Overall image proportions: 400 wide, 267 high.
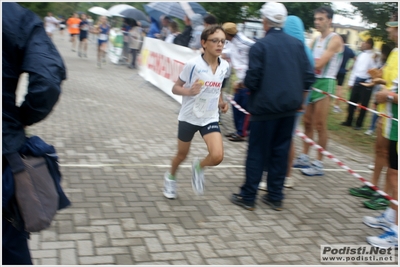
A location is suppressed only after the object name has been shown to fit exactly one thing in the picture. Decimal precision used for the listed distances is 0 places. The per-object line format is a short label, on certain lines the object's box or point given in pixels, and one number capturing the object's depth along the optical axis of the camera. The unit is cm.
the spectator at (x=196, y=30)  974
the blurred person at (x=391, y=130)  407
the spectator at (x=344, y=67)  1095
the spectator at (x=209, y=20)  820
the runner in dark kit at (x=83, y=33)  1923
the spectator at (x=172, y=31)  1168
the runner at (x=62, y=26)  3438
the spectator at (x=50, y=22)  2367
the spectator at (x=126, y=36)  1802
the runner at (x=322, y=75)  570
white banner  1027
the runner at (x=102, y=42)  1664
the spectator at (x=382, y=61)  754
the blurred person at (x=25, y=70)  217
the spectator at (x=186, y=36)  1034
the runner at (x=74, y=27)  2252
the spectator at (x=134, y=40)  1697
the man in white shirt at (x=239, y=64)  734
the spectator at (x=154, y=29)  1491
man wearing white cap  427
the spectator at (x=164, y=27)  1350
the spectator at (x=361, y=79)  979
